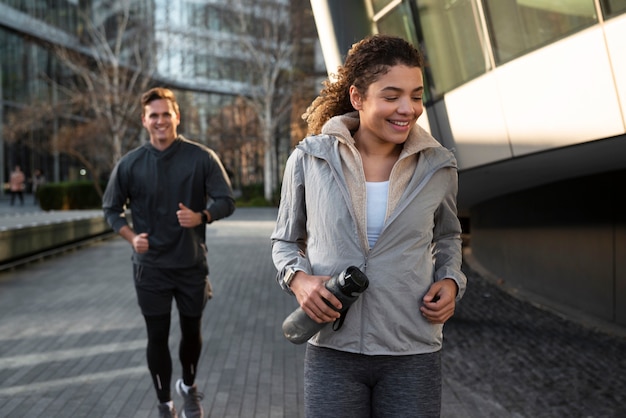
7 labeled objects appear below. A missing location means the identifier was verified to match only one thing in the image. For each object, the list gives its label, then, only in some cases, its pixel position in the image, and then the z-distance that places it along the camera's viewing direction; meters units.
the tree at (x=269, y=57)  43.31
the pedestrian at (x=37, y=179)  46.26
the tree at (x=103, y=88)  39.81
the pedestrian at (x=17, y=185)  39.47
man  5.37
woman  2.71
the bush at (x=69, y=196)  34.88
